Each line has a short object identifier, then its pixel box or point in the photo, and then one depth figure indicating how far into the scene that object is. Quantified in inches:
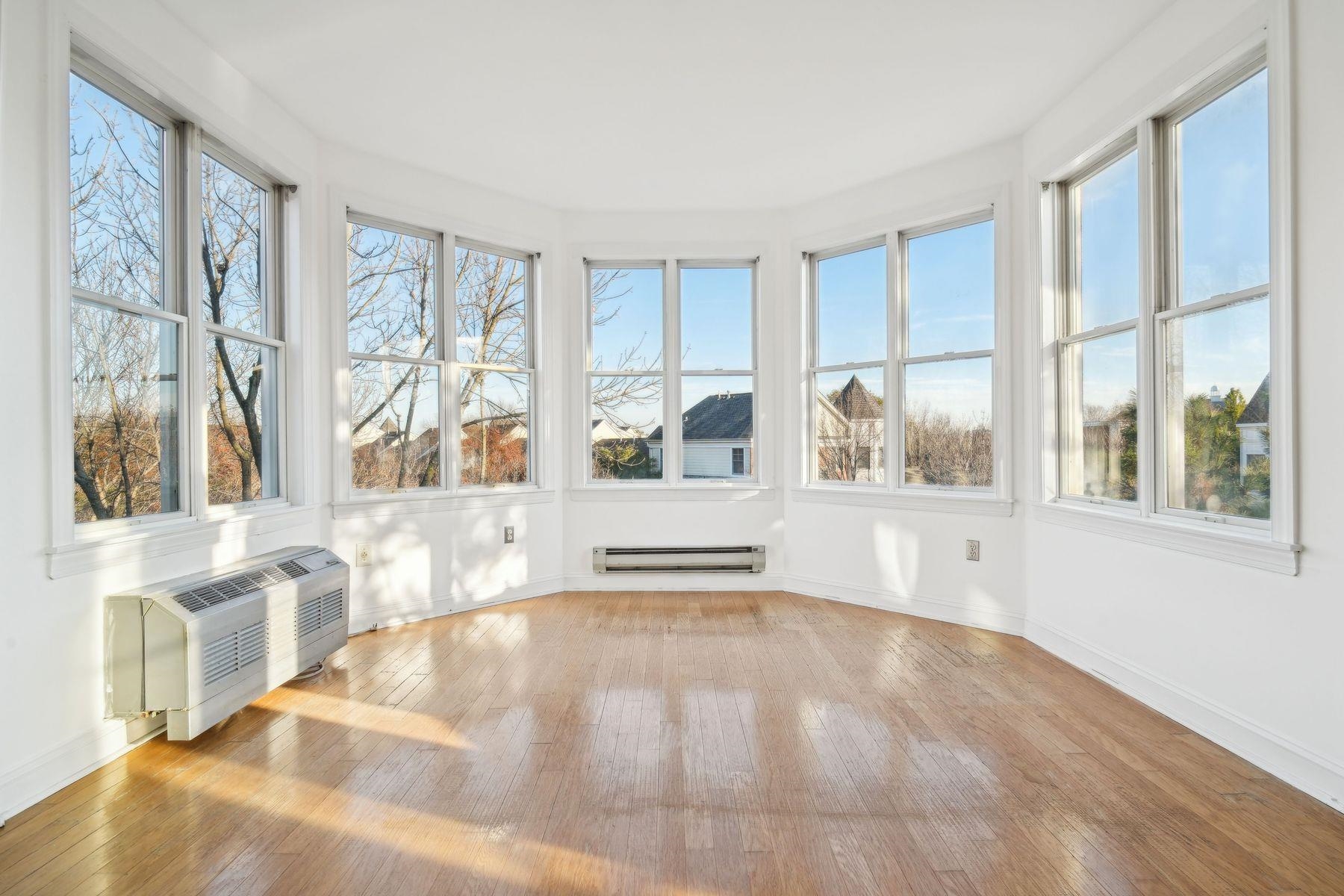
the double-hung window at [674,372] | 216.7
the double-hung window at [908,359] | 176.4
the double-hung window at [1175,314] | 103.5
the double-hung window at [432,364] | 174.6
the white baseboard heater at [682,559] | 211.3
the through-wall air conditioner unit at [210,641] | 100.0
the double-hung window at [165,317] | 103.6
